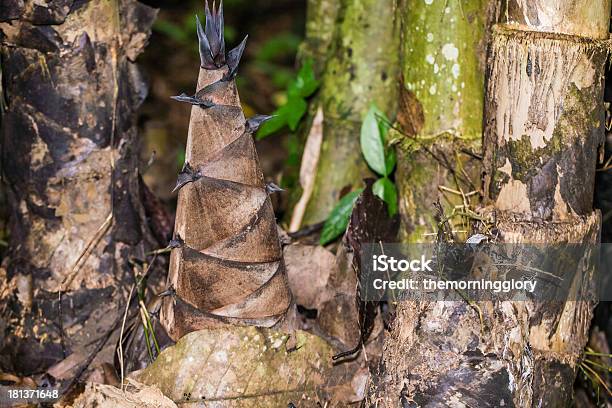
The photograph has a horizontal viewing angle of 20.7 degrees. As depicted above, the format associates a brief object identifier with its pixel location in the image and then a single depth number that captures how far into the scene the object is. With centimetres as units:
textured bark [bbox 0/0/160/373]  172
